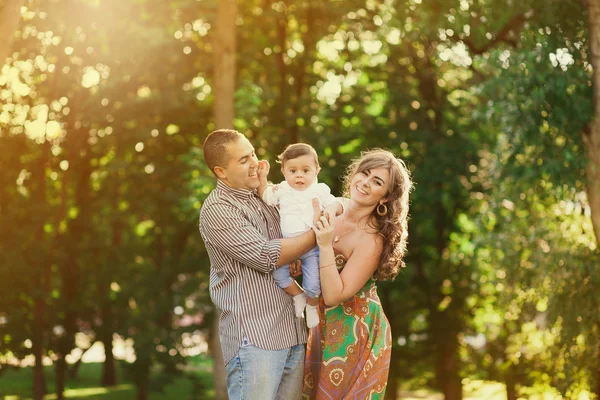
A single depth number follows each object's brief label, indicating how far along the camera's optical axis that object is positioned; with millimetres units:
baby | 4125
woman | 4191
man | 3908
